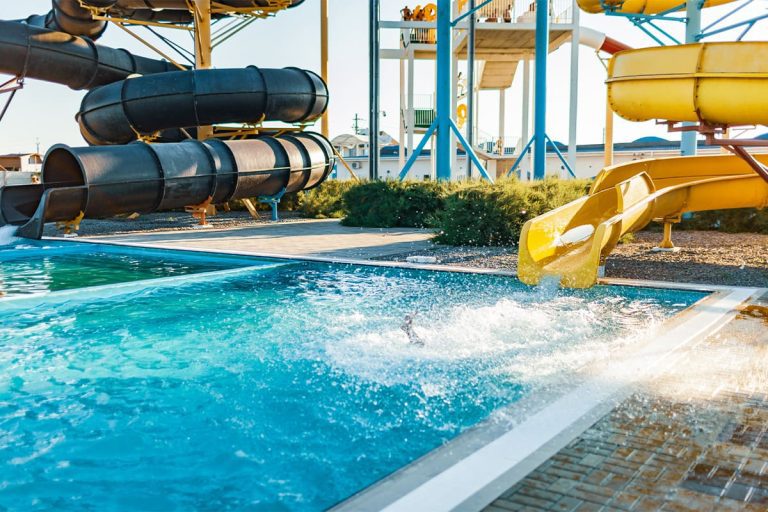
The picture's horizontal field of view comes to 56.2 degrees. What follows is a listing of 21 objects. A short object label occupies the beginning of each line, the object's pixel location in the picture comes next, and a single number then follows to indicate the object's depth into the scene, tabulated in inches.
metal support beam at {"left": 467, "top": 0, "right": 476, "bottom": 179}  673.0
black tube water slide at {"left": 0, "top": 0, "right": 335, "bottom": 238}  493.4
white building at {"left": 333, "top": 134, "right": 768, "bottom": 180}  1231.5
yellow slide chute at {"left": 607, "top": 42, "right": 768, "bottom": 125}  281.7
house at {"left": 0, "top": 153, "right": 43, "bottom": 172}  1705.2
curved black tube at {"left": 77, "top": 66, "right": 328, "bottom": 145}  573.6
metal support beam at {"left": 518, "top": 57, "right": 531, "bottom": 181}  796.0
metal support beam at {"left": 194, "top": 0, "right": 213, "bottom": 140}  665.6
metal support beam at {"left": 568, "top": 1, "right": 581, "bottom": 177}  723.8
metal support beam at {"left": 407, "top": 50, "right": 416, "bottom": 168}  793.5
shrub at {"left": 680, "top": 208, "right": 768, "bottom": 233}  447.8
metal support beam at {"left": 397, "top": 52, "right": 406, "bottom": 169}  870.4
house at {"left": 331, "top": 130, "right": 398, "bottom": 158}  1391.5
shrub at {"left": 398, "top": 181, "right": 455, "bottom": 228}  538.0
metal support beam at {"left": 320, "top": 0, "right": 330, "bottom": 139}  761.0
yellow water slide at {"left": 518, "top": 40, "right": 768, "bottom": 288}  282.5
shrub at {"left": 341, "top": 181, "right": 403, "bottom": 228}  550.9
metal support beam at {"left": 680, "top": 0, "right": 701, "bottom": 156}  520.7
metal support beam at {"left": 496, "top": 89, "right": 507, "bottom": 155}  979.3
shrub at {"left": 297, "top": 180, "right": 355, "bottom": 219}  666.8
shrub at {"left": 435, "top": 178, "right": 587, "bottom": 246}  416.2
